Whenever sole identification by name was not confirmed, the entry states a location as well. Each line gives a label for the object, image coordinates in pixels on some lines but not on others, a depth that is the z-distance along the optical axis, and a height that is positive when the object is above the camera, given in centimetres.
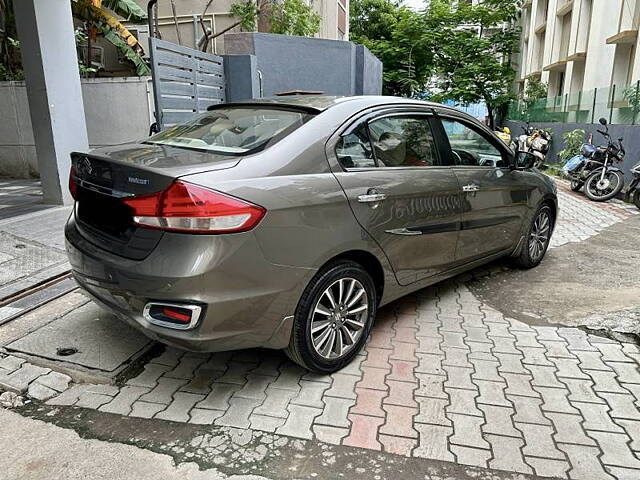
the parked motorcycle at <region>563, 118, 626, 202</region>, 970 -135
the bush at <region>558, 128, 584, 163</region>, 1314 -106
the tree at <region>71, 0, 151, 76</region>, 1074 +172
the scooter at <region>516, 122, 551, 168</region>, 1404 -111
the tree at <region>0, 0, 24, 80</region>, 1011 +118
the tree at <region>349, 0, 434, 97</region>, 2648 +263
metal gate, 625 +35
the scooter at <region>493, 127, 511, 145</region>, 1608 -105
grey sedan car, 245 -63
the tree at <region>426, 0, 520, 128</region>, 2603 +238
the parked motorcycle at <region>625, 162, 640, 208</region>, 893 -152
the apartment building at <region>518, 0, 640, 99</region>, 1452 +206
